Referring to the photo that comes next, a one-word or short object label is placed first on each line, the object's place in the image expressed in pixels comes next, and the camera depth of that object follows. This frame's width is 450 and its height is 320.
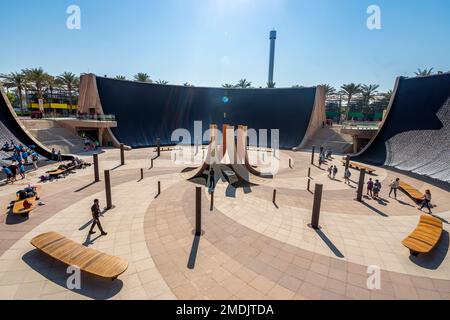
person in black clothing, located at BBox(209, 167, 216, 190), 13.96
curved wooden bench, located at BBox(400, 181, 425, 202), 12.48
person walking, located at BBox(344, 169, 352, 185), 16.86
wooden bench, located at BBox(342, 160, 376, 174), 19.58
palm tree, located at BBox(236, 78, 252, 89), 54.81
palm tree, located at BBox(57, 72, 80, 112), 42.81
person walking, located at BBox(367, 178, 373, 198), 13.36
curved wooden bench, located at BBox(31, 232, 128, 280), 5.68
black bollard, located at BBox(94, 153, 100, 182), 14.43
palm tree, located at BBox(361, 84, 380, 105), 48.31
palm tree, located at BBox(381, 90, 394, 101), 48.70
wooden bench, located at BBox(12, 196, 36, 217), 9.09
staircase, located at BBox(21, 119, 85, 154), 22.97
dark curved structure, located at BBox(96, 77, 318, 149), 31.34
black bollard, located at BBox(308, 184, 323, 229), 9.19
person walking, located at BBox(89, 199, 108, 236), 7.91
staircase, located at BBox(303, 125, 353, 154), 30.05
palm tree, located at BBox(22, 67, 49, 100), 38.69
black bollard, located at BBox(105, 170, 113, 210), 10.37
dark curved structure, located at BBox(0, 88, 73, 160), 19.50
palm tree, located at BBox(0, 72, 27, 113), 39.57
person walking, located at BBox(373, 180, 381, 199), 12.91
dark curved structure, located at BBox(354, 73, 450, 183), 18.27
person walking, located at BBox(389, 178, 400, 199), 13.24
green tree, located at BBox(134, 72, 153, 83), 47.06
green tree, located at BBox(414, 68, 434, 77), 38.60
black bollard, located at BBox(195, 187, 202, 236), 8.40
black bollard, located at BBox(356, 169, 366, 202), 12.30
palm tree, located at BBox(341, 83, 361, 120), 46.88
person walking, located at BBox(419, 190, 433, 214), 11.31
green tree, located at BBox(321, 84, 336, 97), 51.81
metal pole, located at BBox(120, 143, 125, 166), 19.68
